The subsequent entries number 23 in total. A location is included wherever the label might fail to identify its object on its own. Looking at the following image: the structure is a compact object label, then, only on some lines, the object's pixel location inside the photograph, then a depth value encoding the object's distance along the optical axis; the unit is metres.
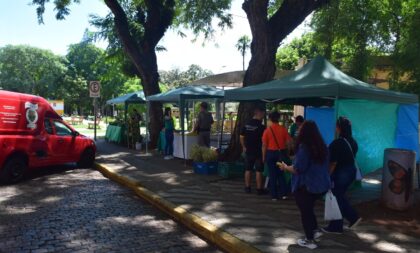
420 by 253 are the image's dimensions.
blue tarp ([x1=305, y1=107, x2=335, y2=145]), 9.65
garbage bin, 6.82
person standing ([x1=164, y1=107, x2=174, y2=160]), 13.61
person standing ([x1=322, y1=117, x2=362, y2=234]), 5.51
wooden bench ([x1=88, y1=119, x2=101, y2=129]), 34.49
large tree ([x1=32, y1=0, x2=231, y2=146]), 16.55
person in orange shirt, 7.32
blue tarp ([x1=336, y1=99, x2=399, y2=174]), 7.53
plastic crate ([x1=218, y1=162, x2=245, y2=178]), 9.73
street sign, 16.45
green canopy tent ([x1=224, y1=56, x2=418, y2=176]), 7.08
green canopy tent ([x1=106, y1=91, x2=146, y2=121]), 19.40
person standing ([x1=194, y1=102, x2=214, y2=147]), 12.12
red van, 9.42
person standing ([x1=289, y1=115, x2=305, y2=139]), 11.65
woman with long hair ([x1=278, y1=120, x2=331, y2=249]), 4.79
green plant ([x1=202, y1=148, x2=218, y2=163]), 10.31
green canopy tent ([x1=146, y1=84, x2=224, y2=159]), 12.14
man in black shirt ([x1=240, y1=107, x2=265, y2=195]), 7.90
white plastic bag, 5.16
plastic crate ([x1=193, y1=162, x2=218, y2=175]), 10.27
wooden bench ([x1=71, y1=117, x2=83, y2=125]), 42.44
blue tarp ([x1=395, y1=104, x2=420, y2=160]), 9.38
